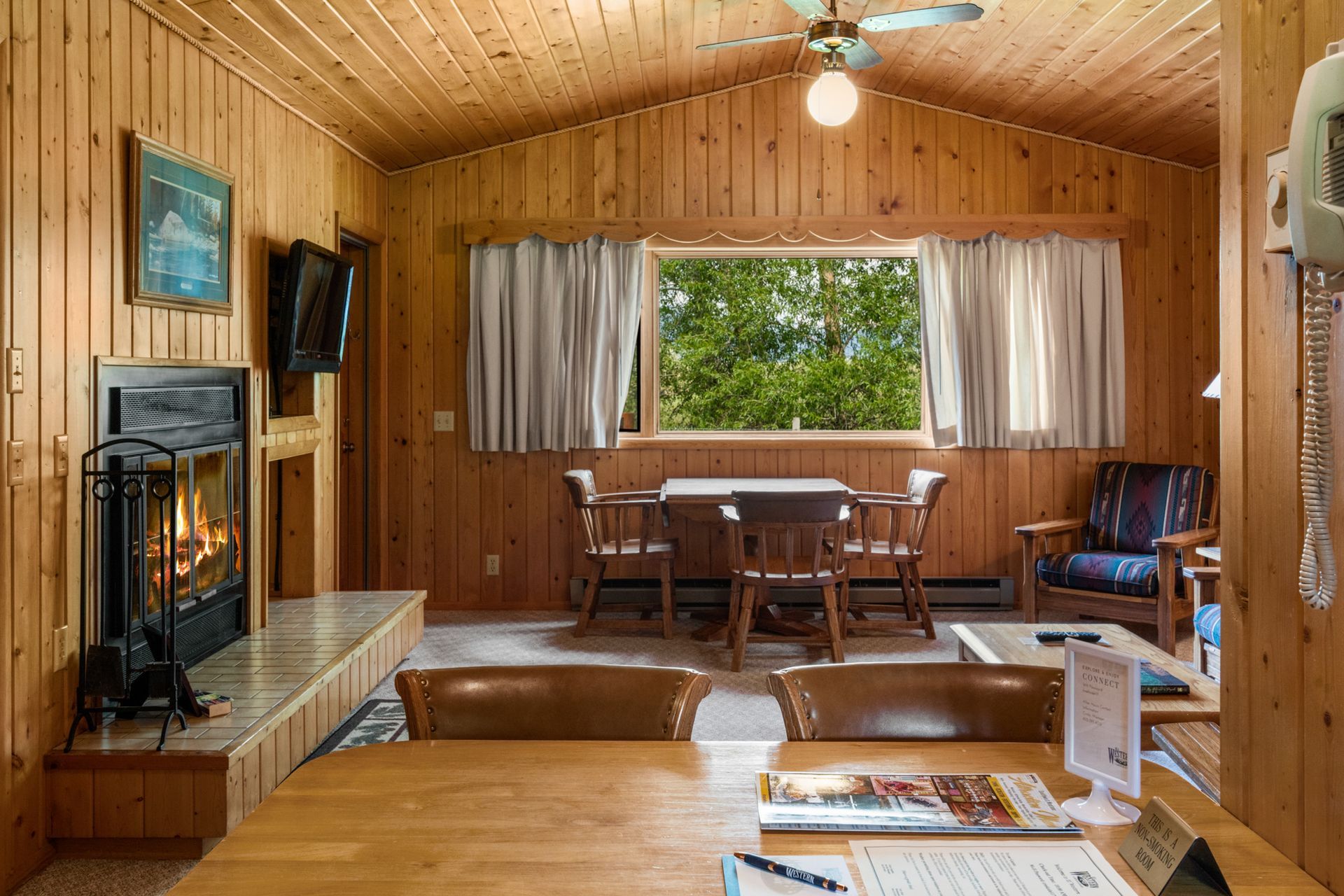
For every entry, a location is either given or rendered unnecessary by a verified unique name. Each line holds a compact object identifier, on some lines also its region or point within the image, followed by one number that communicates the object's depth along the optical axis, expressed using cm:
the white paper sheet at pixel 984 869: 108
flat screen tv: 419
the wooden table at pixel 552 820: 111
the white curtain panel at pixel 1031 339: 572
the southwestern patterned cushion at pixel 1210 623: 380
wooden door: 566
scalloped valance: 573
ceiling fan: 362
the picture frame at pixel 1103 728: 124
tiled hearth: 268
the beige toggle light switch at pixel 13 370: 258
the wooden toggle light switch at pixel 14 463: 259
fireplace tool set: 276
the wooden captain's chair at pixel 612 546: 504
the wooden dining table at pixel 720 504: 493
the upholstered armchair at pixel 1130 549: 470
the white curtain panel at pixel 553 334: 574
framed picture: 321
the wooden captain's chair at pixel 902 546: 498
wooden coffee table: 267
